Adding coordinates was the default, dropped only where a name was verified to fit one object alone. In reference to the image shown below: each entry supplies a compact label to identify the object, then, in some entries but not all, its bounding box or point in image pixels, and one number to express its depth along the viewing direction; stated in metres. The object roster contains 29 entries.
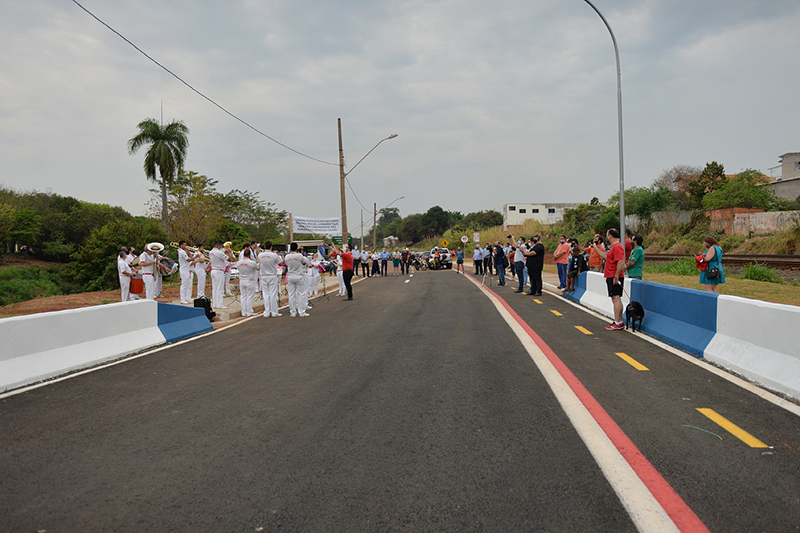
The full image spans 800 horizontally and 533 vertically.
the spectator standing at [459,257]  31.96
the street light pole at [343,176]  28.66
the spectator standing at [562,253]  15.90
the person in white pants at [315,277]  16.64
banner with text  35.50
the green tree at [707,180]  57.12
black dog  8.78
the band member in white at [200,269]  15.08
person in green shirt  10.70
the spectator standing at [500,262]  20.22
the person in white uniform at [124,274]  15.30
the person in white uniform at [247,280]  12.26
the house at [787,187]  51.12
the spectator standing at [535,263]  15.23
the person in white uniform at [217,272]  14.00
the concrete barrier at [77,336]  6.00
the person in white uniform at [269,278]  12.19
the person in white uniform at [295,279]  12.27
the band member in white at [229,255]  14.68
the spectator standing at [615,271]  9.22
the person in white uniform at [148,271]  15.09
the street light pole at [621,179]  14.60
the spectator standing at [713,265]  9.69
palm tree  39.00
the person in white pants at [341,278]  18.53
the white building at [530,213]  89.94
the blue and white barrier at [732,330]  5.23
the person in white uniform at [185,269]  15.09
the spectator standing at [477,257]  28.15
